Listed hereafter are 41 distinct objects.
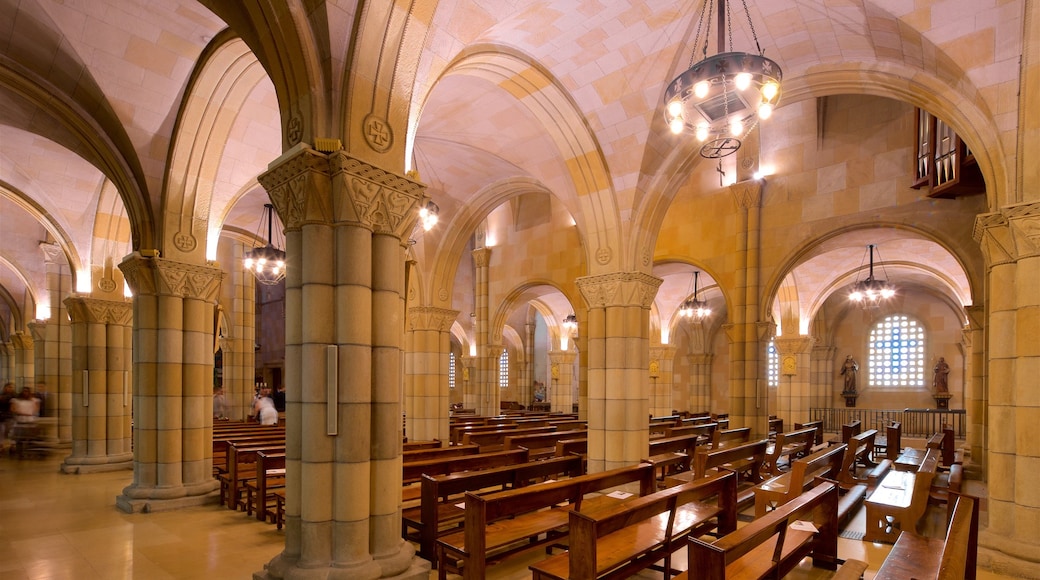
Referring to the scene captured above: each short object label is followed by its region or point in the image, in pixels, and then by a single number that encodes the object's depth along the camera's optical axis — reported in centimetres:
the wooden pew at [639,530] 389
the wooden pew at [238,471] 753
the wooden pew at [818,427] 1367
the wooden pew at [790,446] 984
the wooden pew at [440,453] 796
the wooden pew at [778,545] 331
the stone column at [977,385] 1066
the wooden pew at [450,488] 525
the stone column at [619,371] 888
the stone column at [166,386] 759
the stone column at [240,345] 1895
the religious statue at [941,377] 2048
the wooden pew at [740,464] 734
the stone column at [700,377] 2517
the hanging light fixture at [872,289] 1479
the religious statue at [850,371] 2272
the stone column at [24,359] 2023
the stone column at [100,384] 1002
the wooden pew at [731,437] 1060
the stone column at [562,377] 2525
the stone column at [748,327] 1335
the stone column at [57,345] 1407
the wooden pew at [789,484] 656
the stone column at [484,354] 1997
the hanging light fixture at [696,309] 1761
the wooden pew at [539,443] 994
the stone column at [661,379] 2225
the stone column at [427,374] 1302
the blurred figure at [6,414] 1225
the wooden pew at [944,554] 319
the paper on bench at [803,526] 509
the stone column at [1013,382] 554
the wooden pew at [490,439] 1098
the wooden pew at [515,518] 438
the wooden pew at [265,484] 689
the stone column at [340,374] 428
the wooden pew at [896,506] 605
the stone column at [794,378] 1800
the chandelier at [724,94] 510
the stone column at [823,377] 2328
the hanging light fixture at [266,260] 1311
